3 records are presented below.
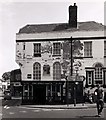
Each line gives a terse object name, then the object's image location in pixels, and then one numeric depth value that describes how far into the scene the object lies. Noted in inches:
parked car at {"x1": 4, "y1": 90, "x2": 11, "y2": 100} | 1445.4
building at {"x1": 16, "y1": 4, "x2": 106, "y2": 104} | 1070.4
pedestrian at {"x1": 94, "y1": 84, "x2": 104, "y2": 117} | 554.4
